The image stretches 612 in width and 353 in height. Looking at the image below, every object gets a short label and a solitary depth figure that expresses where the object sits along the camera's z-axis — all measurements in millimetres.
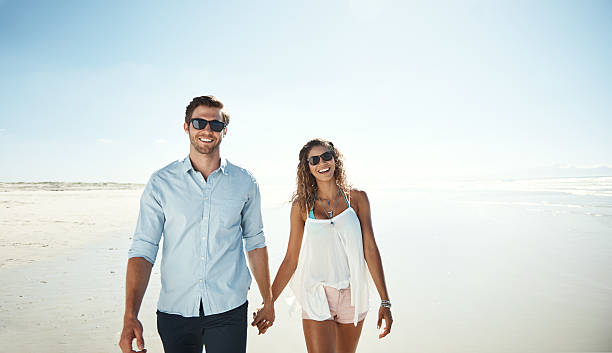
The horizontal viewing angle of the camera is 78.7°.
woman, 3143
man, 2344
